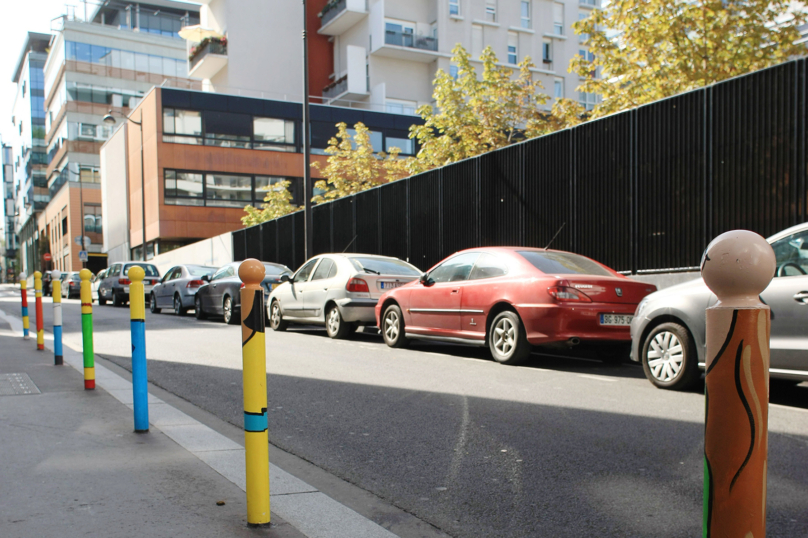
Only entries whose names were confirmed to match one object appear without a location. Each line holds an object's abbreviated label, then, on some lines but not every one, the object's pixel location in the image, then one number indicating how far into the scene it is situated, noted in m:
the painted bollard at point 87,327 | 6.16
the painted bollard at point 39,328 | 9.87
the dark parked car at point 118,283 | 24.34
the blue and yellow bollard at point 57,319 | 7.82
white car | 12.08
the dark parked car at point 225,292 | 15.79
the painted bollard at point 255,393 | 3.11
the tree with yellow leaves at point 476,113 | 22.86
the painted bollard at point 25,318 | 11.52
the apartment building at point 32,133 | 98.62
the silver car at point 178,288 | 19.02
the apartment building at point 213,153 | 40.91
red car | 8.29
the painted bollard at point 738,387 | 1.67
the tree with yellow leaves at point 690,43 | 15.44
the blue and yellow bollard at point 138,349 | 4.68
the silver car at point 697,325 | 5.95
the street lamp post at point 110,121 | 34.16
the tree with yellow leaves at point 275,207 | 33.66
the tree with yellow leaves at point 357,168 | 29.50
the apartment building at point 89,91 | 71.69
